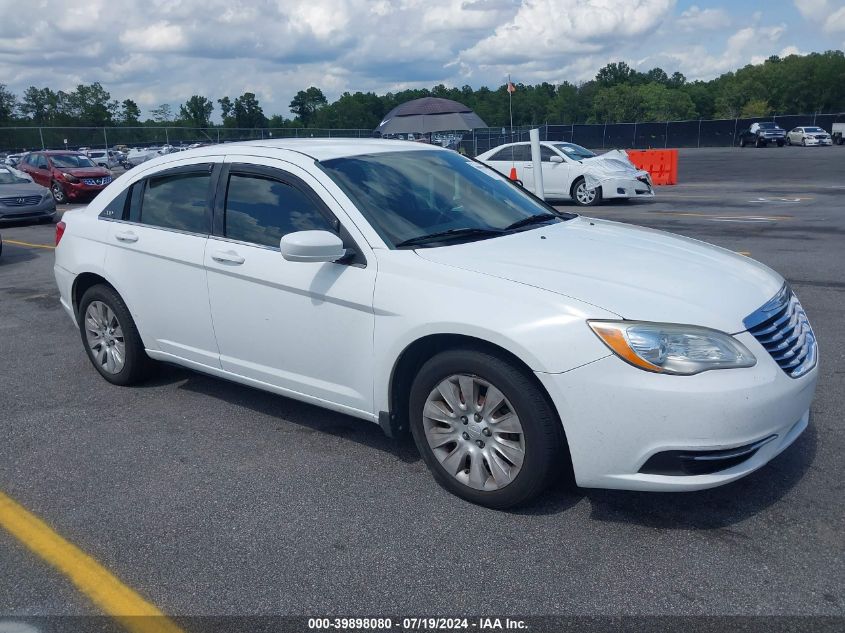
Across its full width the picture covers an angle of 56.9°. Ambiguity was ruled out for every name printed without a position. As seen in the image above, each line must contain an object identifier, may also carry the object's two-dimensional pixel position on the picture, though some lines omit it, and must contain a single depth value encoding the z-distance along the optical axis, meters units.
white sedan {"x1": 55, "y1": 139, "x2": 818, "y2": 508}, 3.21
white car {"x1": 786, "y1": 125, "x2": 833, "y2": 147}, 51.75
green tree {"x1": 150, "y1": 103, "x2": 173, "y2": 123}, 108.06
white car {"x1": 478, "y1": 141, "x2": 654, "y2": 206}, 17.88
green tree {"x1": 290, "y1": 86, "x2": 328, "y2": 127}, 118.00
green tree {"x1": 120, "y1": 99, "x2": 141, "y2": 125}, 98.46
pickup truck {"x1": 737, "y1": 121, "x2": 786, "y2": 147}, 52.84
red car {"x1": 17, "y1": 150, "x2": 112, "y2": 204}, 22.59
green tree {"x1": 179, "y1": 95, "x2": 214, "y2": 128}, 118.81
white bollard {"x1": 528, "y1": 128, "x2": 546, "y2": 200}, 9.91
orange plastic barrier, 24.56
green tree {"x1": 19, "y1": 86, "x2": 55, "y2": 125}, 103.00
